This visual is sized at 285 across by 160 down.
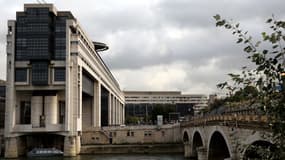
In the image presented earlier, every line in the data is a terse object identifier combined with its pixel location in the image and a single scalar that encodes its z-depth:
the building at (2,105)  106.55
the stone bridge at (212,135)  32.91
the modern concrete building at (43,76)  88.12
